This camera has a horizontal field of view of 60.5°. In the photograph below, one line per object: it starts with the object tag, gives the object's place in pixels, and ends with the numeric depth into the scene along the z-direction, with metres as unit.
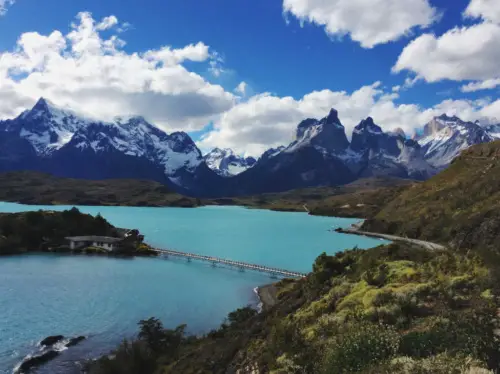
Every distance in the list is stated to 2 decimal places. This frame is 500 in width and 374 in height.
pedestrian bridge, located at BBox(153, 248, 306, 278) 76.31
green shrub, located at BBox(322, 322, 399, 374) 12.95
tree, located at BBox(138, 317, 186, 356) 33.84
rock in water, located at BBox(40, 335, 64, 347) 38.88
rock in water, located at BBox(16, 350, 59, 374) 33.62
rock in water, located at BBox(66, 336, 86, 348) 39.25
